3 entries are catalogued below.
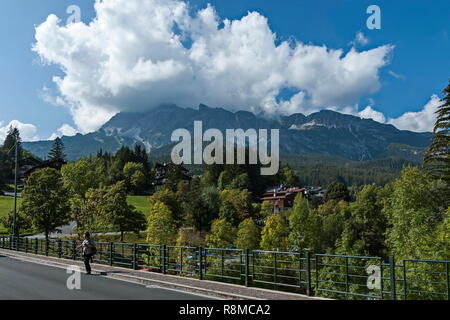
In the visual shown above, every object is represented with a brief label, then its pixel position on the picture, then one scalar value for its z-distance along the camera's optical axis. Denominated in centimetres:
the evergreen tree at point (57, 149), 18000
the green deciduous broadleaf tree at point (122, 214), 5953
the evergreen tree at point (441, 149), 4888
